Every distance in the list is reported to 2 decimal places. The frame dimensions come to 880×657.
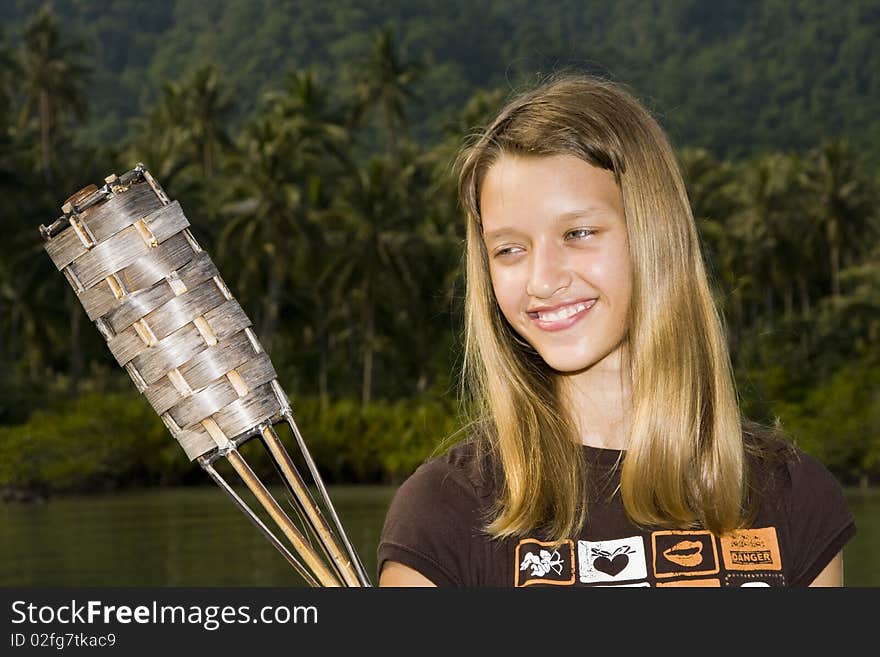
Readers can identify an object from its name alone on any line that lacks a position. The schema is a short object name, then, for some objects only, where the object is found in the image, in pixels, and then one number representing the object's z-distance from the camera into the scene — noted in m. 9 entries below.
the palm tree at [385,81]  64.56
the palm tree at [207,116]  58.81
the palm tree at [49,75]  56.28
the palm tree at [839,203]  59.50
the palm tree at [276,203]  48.91
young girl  2.06
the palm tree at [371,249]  50.19
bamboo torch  1.73
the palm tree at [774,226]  59.50
